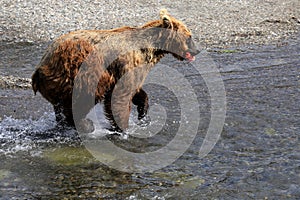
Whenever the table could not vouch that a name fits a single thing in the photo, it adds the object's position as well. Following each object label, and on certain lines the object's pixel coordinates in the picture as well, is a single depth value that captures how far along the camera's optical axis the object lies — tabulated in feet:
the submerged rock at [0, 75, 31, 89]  69.31
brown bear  47.93
